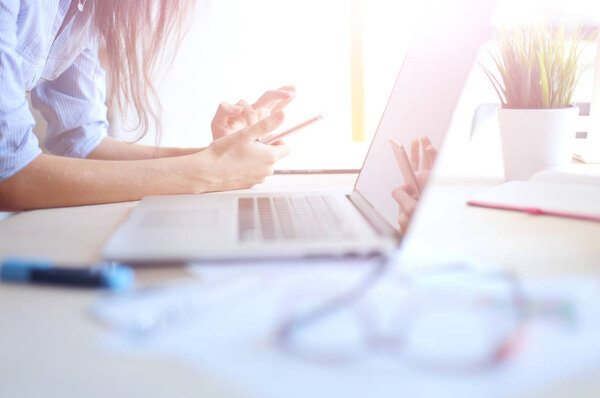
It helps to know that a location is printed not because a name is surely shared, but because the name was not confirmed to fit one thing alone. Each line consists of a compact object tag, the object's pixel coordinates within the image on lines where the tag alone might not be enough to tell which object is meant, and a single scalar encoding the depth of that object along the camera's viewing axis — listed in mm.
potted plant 804
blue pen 383
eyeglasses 282
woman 719
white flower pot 802
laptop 436
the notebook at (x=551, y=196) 591
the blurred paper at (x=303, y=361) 259
